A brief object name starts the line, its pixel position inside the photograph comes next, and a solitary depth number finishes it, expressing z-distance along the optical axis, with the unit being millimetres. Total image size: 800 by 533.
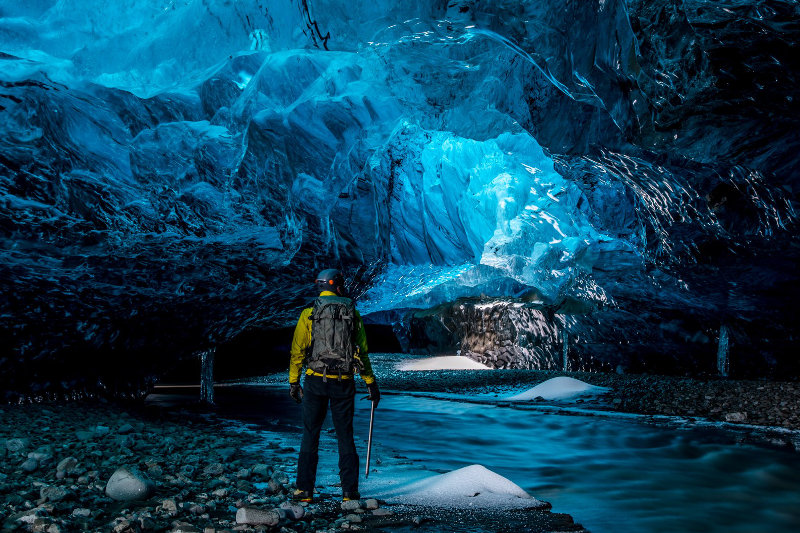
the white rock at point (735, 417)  9382
